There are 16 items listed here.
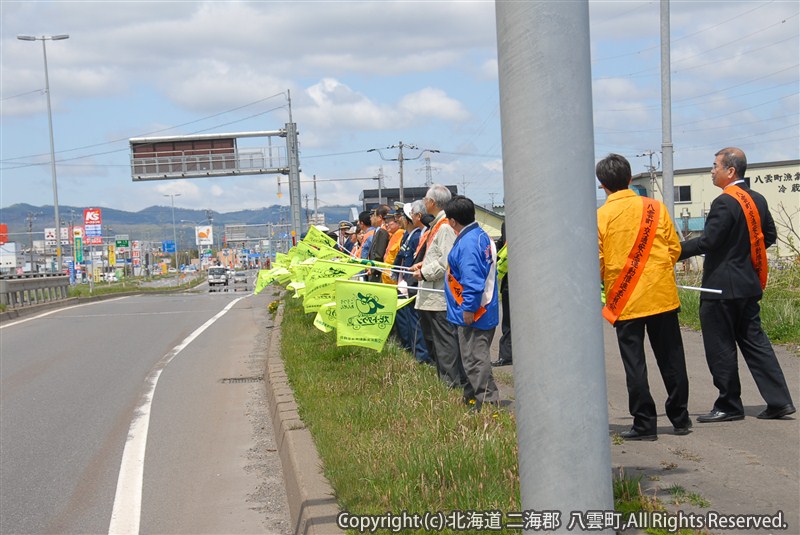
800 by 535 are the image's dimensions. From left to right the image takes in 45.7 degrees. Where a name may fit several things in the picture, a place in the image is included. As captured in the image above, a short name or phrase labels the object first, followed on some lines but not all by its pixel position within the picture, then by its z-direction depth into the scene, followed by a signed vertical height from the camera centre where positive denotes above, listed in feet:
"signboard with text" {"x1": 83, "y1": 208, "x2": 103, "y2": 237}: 189.16 +4.54
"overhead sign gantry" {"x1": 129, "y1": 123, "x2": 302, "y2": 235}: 164.04 +14.14
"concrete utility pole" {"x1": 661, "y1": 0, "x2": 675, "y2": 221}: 65.77 +6.77
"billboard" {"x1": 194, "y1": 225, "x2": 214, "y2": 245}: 447.47 +1.91
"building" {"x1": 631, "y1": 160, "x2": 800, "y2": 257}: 180.75 +4.96
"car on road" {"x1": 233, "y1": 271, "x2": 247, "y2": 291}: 332.31 -15.07
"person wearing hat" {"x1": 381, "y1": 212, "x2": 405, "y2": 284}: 39.45 -0.72
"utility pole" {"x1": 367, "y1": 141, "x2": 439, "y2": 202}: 238.68 +18.05
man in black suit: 22.91 -1.81
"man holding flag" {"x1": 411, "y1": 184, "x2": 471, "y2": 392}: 27.68 -2.12
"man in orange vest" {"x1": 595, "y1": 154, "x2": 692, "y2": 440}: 21.34 -1.64
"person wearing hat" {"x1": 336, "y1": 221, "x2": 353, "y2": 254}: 63.36 -0.45
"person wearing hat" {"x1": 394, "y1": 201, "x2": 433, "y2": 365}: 34.19 -1.33
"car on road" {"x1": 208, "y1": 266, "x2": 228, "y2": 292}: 288.10 -12.14
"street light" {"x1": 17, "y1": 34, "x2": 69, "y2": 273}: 157.89 +20.84
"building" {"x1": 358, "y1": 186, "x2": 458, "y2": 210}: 296.51 +11.38
